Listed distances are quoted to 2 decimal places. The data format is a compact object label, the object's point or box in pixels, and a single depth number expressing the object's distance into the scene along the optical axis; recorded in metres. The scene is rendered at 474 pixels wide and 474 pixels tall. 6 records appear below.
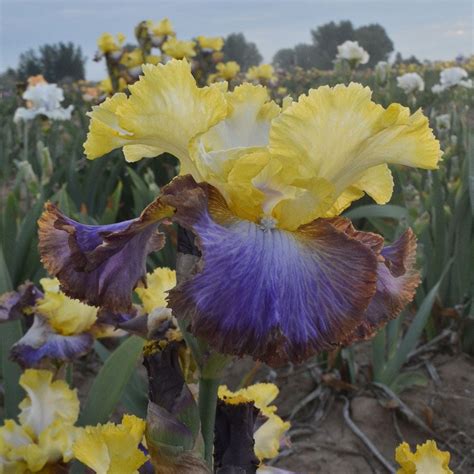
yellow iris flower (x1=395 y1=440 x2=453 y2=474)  0.85
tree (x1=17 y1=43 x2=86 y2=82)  24.55
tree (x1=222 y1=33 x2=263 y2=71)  34.09
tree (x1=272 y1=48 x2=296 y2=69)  36.30
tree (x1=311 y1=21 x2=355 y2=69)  37.19
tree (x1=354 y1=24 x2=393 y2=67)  35.16
